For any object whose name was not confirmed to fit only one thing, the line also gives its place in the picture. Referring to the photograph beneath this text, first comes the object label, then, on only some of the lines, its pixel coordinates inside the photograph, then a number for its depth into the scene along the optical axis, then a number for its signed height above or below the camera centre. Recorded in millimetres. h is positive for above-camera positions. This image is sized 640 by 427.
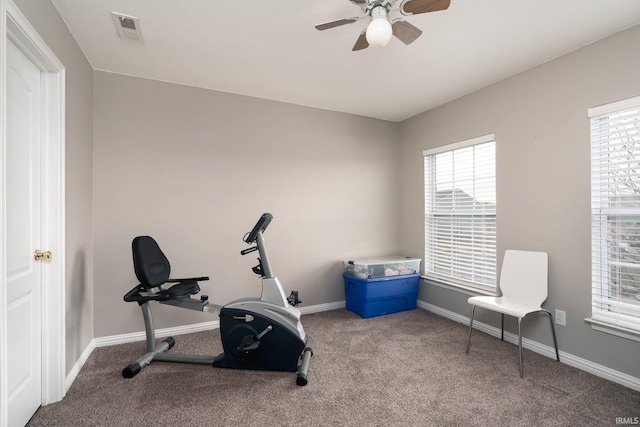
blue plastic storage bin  3561 -998
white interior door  1598 -121
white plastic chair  2451 -643
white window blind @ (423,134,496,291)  3178 +11
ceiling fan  1611 +1138
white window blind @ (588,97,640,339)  2135 -6
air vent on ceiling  2078 +1388
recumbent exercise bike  2277 -849
